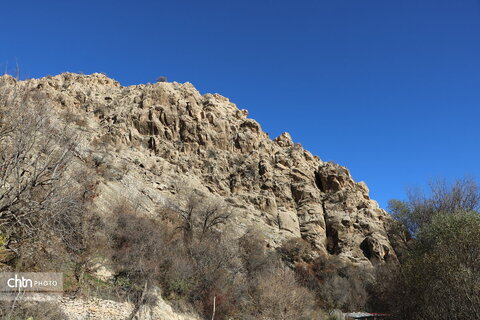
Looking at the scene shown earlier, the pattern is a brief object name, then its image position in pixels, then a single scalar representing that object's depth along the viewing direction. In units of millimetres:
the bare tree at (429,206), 32938
